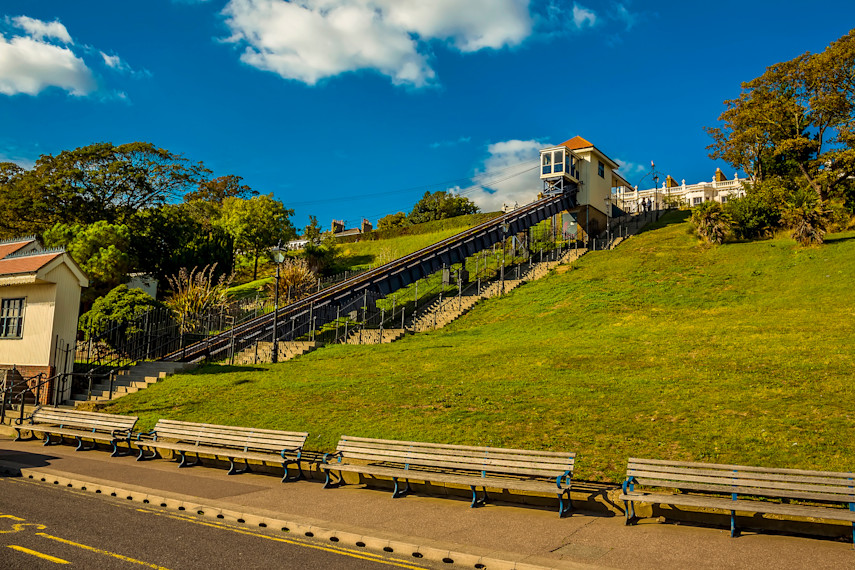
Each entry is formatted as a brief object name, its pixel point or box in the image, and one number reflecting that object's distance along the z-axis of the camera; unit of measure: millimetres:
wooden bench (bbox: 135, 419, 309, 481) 12633
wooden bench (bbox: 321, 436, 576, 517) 9875
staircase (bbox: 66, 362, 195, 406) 22703
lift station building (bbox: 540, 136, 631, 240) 57250
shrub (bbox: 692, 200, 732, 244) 43156
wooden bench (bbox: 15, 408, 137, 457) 15492
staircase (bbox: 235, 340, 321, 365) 29031
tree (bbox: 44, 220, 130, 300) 43000
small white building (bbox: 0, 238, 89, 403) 22856
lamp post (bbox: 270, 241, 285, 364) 25031
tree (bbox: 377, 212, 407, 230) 98875
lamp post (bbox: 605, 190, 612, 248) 61588
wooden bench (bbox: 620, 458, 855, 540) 8062
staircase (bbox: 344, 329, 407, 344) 32500
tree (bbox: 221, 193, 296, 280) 67812
